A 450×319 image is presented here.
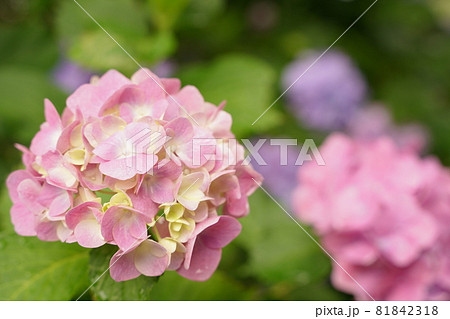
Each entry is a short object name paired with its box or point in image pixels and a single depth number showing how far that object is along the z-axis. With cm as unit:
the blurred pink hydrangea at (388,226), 85
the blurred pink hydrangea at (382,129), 163
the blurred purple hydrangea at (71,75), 117
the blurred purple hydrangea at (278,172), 133
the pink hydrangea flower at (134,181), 54
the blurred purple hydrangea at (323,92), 144
